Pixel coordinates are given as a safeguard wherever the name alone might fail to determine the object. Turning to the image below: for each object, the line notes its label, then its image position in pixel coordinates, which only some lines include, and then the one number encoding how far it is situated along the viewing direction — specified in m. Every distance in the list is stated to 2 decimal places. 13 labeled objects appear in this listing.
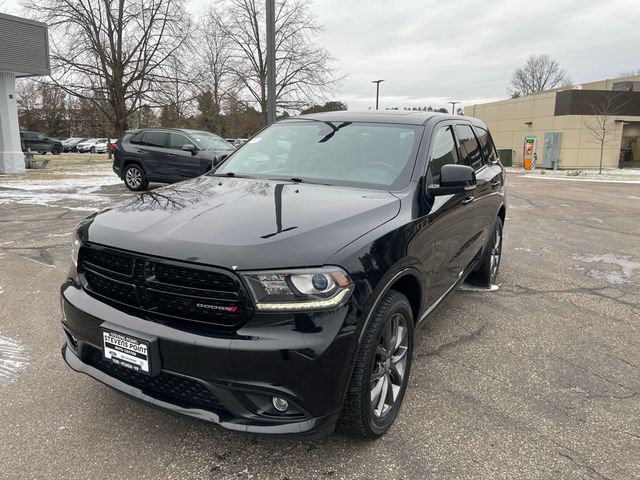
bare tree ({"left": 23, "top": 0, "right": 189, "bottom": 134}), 26.62
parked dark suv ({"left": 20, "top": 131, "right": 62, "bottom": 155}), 37.63
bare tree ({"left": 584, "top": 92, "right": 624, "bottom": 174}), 28.91
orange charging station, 30.14
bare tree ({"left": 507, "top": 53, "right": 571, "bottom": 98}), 71.62
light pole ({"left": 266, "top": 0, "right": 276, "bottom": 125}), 10.02
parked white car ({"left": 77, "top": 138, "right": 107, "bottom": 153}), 47.17
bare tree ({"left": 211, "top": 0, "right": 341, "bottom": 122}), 29.81
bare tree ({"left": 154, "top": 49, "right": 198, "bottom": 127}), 27.98
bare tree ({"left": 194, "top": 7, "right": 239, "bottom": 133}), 29.91
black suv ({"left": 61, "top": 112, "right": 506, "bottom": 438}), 2.15
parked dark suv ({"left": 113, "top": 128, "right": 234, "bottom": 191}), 12.75
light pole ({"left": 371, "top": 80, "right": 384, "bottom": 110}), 35.94
